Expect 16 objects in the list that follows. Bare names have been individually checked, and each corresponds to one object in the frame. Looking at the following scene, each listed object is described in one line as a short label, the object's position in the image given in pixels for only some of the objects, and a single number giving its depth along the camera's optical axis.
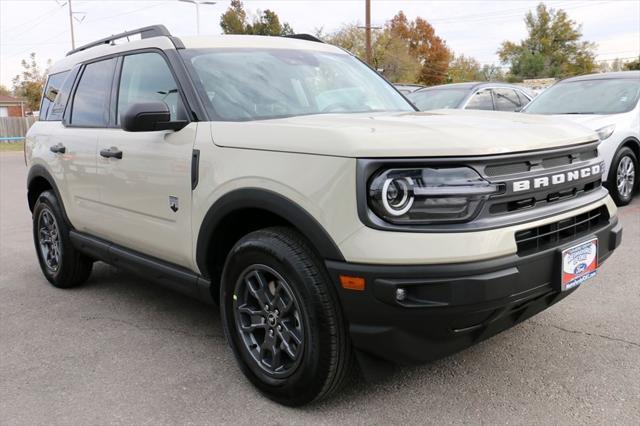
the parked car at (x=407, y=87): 13.52
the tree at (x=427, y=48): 71.75
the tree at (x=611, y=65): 73.39
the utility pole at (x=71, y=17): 43.22
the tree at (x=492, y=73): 72.94
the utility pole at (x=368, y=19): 26.27
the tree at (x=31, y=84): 53.56
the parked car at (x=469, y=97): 9.09
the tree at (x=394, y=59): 55.69
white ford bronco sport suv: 2.28
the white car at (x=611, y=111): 6.93
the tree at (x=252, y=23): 49.28
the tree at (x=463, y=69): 71.75
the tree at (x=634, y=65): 54.97
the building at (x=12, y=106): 62.72
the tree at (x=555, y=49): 67.12
